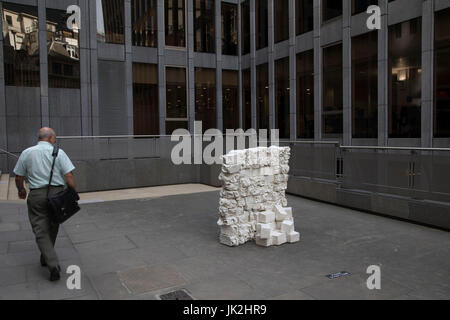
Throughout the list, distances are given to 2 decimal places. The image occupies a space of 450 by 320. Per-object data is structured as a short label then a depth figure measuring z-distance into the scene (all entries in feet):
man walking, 16.93
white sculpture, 22.71
